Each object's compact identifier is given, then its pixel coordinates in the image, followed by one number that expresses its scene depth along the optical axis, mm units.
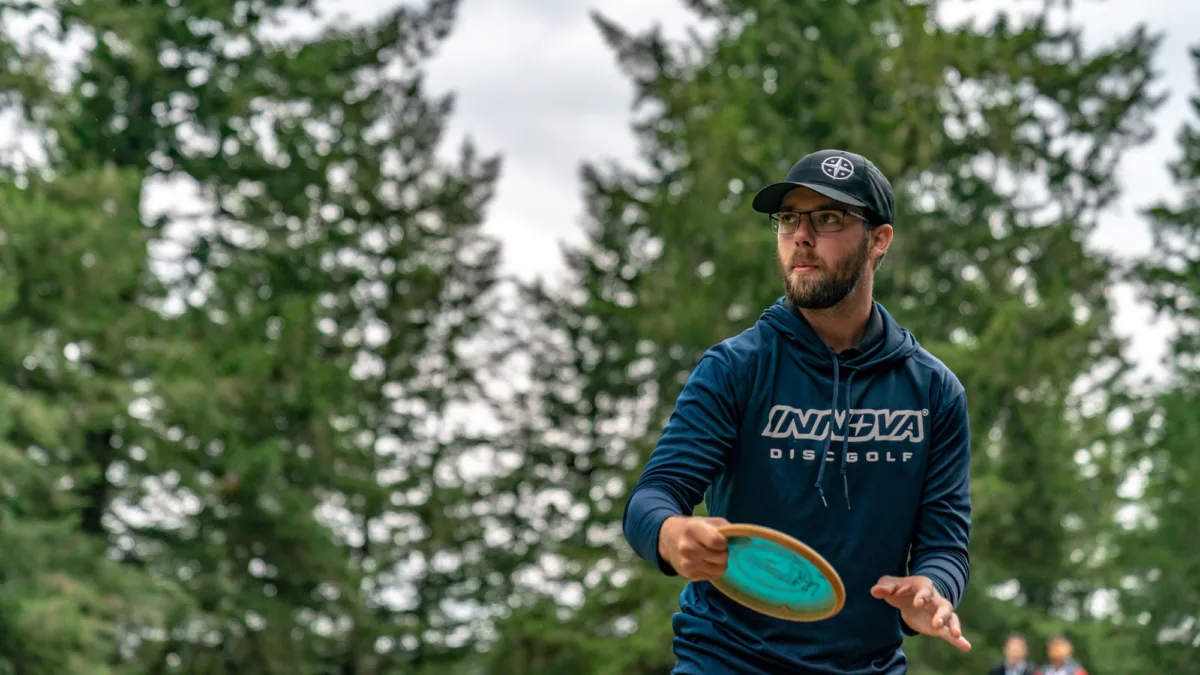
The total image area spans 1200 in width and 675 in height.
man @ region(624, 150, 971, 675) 3570
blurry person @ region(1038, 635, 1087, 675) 13234
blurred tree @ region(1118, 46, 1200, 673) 24555
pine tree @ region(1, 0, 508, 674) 21734
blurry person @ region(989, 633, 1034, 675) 13391
